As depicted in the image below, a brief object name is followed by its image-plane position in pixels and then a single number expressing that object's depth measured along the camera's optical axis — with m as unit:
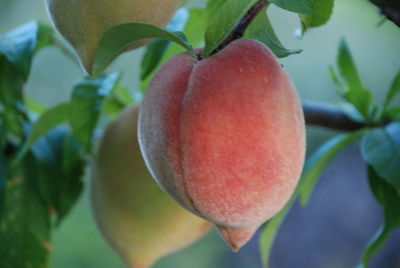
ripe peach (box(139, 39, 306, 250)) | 0.52
